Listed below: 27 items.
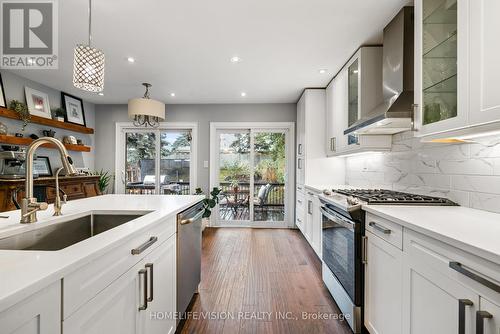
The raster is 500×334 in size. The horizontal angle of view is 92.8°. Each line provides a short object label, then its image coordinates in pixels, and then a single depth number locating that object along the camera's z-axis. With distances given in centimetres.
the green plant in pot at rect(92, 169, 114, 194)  468
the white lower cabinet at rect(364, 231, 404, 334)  129
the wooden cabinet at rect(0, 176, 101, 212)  272
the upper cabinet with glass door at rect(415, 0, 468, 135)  125
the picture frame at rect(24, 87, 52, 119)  352
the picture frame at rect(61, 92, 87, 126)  418
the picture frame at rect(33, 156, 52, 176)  360
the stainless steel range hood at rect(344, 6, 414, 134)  182
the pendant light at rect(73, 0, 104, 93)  153
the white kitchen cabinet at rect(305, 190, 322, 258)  287
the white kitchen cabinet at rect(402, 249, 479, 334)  86
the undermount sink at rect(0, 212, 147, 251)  103
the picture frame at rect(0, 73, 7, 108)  314
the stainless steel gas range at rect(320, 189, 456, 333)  163
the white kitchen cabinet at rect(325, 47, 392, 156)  246
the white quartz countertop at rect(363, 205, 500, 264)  82
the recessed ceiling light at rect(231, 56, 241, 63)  278
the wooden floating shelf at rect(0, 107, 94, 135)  313
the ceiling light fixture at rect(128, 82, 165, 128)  313
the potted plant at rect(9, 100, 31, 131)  324
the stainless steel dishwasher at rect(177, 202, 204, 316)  165
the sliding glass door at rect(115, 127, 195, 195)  494
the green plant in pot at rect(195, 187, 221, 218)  436
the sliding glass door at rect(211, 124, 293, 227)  473
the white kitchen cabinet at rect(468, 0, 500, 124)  107
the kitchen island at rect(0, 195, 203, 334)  56
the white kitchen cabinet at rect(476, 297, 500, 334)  76
